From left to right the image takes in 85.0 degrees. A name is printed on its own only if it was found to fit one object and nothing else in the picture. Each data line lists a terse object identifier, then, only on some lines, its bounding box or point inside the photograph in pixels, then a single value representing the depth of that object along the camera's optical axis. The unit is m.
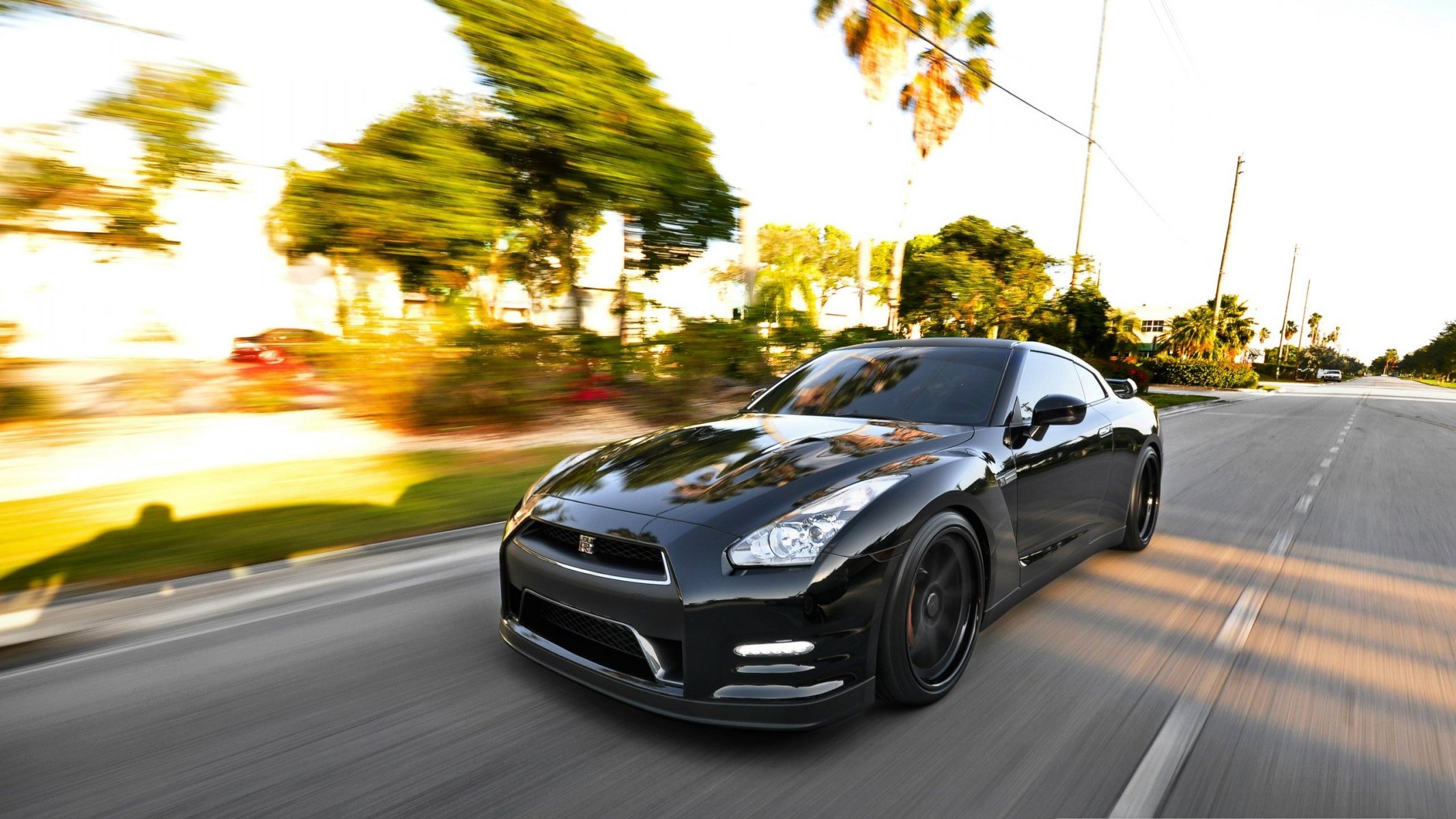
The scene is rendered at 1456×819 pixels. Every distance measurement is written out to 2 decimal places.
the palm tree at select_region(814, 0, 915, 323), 20.84
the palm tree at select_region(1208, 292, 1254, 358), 55.72
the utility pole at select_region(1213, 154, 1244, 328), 38.31
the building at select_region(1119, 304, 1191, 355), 114.38
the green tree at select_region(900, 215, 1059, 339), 21.75
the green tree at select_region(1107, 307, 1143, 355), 24.93
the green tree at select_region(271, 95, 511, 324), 9.51
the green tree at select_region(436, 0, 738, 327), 10.41
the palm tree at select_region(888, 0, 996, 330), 21.03
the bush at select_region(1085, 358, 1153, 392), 23.38
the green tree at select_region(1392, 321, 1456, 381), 113.69
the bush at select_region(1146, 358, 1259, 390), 43.56
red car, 9.47
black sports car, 2.55
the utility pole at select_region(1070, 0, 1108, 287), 21.02
